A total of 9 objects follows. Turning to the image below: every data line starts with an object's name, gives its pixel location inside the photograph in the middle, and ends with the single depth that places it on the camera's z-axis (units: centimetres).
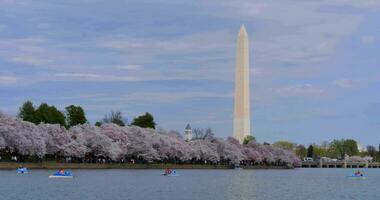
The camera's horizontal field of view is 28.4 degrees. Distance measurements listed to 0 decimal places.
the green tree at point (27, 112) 13550
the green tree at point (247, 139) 18574
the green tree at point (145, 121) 16864
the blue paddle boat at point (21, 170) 9579
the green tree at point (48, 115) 13500
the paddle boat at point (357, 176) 13188
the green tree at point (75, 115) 14675
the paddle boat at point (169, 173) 10888
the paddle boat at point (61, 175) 8815
